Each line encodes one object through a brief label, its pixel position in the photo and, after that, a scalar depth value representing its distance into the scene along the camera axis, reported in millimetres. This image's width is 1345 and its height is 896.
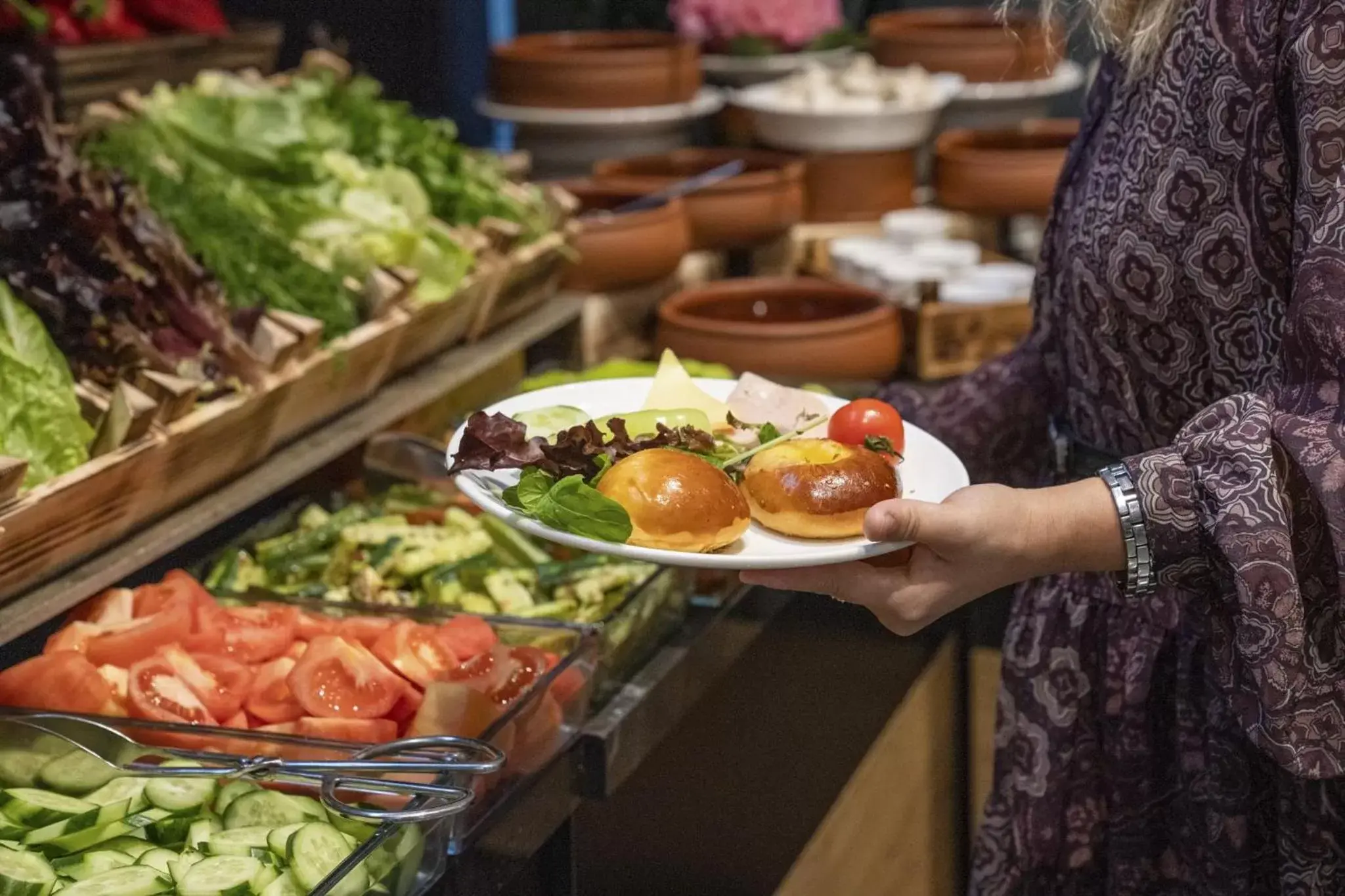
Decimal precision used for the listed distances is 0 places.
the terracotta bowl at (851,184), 4371
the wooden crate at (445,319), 2764
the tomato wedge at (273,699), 1816
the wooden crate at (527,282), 3082
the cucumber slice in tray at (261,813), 1613
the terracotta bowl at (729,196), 3955
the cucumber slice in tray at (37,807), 1576
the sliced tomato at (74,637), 1879
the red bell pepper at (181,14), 3332
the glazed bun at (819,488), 1644
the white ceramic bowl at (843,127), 4285
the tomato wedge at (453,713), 1761
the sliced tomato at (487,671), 1857
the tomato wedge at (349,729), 1756
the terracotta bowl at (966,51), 4734
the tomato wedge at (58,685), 1782
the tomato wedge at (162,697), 1787
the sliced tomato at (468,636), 1940
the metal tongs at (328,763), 1530
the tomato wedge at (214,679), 1818
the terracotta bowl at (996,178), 4266
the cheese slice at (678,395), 1987
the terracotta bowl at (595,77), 4086
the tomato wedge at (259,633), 1925
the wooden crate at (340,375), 2393
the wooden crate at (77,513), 1843
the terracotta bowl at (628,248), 3469
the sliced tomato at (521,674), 1853
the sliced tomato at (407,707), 1822
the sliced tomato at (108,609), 1973
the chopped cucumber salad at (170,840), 1483
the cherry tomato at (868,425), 1854
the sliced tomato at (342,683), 1791
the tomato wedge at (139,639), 1875
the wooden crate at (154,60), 3100
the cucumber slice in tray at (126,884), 1457
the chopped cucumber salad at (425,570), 2281
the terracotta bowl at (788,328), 3240
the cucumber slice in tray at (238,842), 1548
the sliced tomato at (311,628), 1986
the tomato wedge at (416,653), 1877
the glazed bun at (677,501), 1597
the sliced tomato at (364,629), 1971
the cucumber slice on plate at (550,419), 1829
